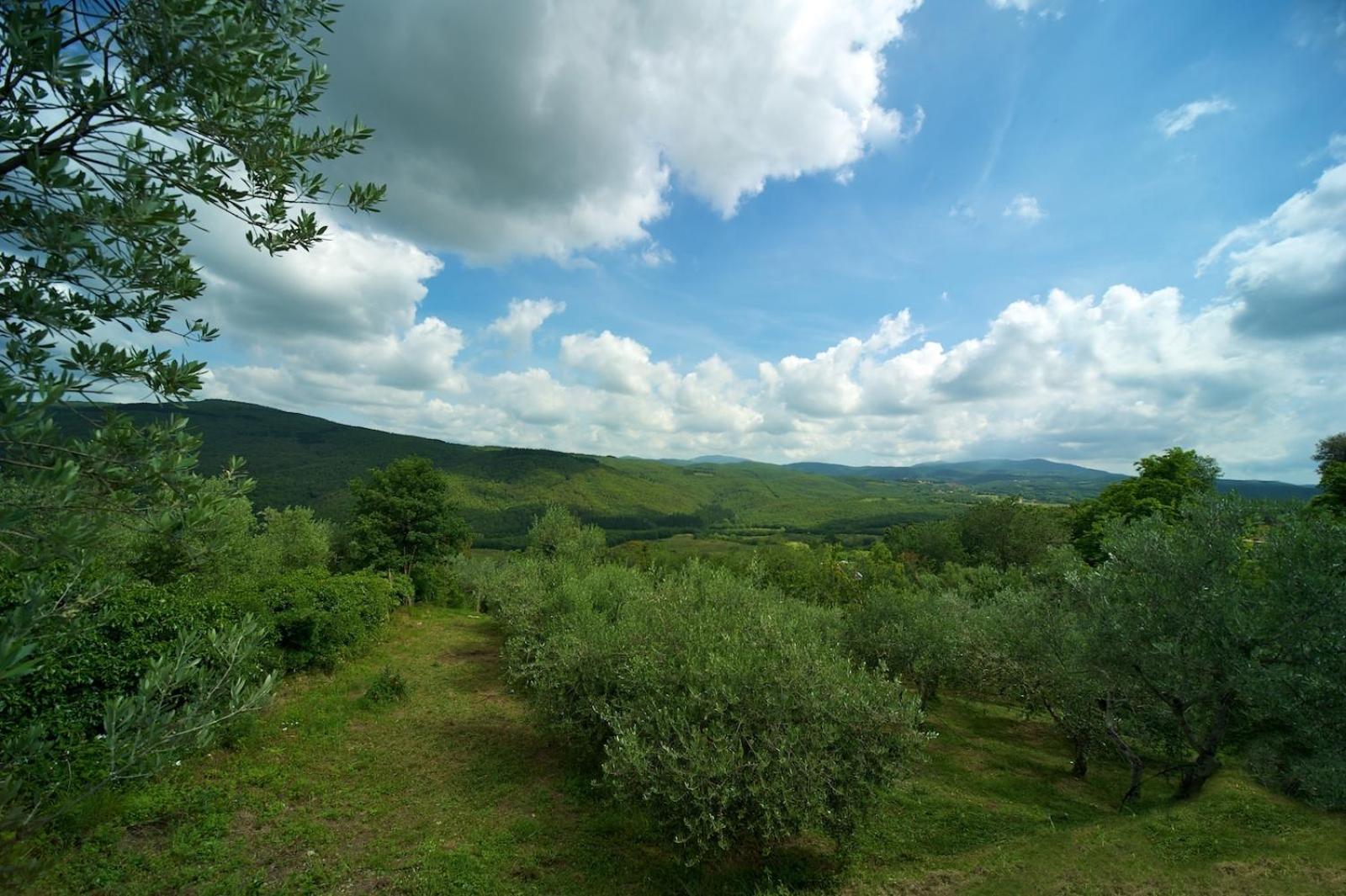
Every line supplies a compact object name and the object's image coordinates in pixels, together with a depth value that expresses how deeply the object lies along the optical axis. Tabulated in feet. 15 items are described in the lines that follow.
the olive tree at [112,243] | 10.06
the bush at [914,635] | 73.61
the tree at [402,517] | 111.96
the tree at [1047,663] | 52.60
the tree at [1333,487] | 87.81
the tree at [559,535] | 135.33
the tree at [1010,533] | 176.76
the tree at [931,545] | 200.44
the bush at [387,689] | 60.23
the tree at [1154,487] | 119.85
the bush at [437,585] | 118.21
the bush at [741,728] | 31.32
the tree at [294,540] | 113.91
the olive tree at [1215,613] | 34.32
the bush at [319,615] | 63.87
